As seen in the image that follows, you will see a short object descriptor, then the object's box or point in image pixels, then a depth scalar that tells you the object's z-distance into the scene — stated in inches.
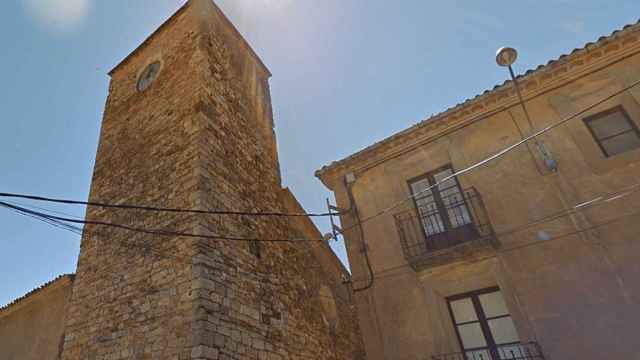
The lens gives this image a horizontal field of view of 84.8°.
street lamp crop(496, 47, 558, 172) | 227.8
